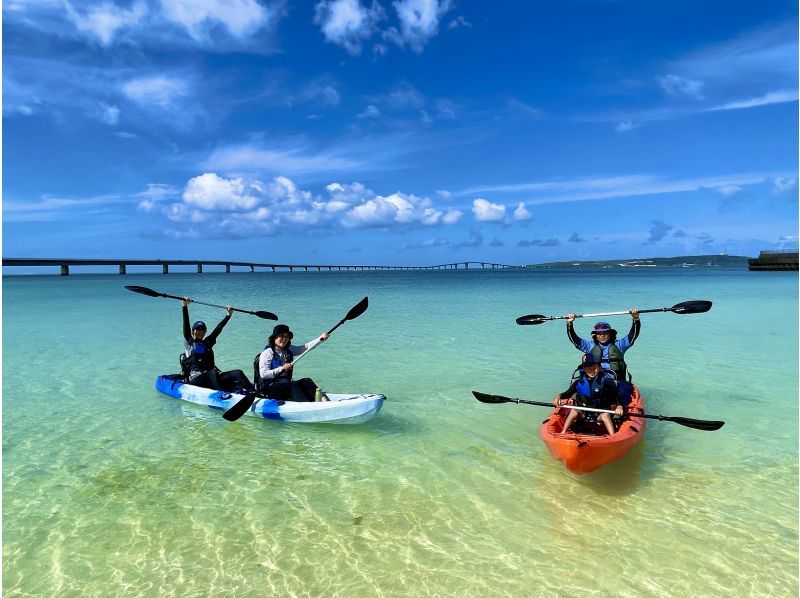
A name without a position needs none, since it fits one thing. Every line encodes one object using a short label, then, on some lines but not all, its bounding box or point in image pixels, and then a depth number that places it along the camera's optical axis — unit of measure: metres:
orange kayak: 6.81
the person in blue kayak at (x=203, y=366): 11.52
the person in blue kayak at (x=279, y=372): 9.99
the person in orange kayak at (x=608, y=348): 9.53
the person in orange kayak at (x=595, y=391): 7.96
